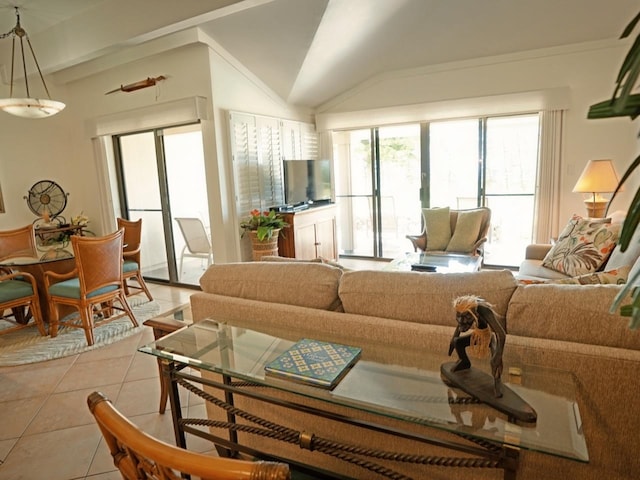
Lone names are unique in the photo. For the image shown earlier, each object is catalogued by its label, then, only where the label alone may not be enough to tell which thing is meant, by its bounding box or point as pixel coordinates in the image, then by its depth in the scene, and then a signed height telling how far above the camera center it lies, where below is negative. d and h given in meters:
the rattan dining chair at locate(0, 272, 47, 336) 3.49 -0.91
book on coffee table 1.24 -0.60
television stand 4.73 -0.68
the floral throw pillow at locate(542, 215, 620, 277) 2.72 -0.57
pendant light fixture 3.33 +0.75
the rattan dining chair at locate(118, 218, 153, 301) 4.26 -0.64
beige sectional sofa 1.16 -0.54
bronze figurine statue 1.07 -0.44
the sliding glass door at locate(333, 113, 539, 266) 5.07 -0.05
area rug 3.24 -1.32
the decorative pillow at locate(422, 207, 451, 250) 4.60 -0.62
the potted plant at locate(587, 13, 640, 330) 0.63 +0.10
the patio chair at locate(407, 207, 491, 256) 4.45 -0.65
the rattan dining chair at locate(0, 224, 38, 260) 4.02 -0.51
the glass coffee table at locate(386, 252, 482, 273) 3.50 -0.83
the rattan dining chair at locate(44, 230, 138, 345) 3.33 -0.81
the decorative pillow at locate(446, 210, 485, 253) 4.44 -0.66
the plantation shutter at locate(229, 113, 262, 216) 4.32 +0.26
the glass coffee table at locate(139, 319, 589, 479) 0.99 -0.63
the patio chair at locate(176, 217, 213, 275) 4.70 -0.62
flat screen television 4.95 +0.00
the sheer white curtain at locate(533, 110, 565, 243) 4.57 -0.09
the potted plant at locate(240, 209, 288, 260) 4.28 -0.52
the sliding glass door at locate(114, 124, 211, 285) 4.74 -0.04
